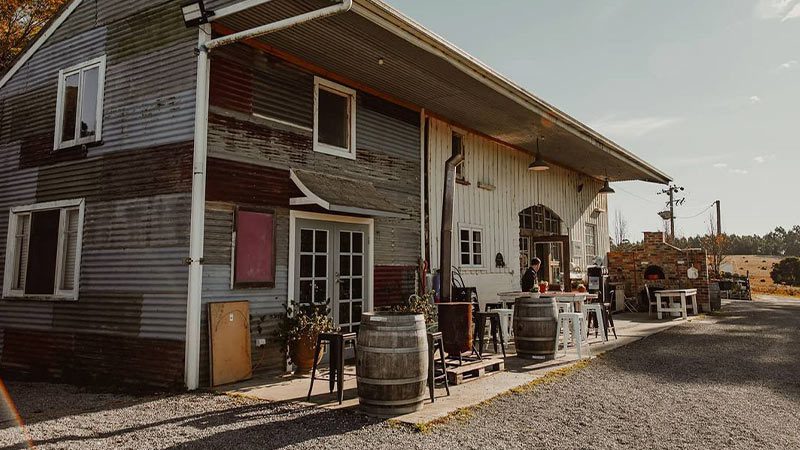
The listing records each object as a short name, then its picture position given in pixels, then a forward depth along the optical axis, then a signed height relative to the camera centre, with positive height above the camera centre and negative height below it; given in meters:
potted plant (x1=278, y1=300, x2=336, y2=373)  7.27 -0.65
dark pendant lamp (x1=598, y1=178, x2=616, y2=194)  15.20 +2.66
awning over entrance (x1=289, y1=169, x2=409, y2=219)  7.40 +1.31
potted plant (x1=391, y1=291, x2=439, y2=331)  9.30 -0.38
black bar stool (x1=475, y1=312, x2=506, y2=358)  7.72 -0.59
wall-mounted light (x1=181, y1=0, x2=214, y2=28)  6.74 +3.43
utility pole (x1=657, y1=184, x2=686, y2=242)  34.31 +5.87
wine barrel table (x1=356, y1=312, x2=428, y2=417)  4.97 -0.77
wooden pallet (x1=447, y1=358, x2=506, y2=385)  6.26 -1.06
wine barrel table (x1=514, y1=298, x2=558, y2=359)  7.80 -0.61
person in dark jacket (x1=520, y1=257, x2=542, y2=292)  9.77 +0.08
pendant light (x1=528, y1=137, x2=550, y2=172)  12.05 +2.64
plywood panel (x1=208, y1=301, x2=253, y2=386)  6.54 -0.71
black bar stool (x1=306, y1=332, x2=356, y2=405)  5.43 -0.72
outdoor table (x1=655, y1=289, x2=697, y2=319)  14.12 -0.32
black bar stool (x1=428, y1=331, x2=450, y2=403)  5.44 -0.75
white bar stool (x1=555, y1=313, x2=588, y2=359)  7.97 -0.64
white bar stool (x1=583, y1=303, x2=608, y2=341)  9.64 -0.52
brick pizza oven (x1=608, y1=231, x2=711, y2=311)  16.06 +0.51
